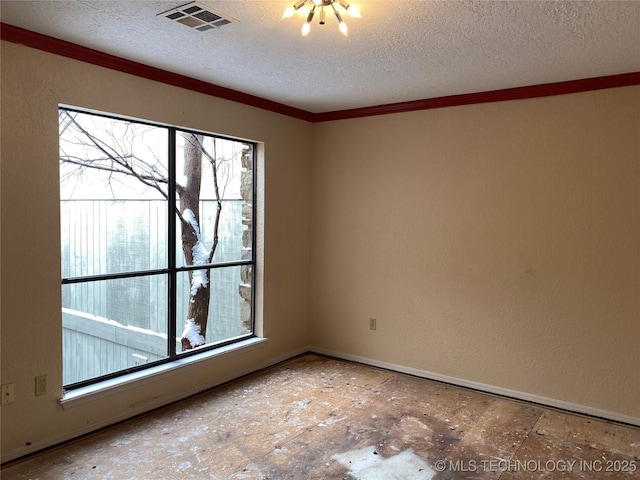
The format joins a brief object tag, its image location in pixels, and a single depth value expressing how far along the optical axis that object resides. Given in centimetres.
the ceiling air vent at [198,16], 216
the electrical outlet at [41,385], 264
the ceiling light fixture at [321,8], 198
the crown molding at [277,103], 257
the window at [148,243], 291
